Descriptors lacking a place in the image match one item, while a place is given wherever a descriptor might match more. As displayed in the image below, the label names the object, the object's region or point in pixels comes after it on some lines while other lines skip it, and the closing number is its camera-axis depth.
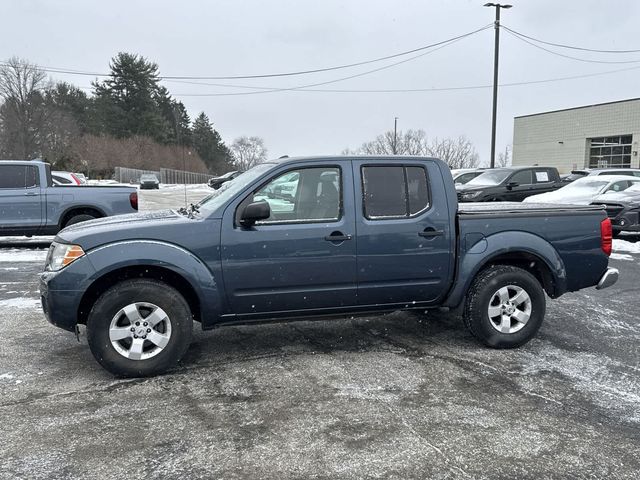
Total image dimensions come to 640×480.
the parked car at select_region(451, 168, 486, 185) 21.56
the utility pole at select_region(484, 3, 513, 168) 25.97
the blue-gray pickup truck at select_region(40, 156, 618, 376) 4.41
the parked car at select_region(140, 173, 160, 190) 49.16
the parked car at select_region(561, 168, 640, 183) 19.00
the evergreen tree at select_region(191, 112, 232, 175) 104.44
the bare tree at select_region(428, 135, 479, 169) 73.94
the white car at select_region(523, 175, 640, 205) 13.90
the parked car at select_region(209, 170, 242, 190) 34.69
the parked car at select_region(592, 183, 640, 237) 12.54
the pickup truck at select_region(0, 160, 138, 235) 10.96
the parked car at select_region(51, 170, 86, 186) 16.59
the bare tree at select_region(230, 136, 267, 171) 108.62
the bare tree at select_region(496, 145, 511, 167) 84.44
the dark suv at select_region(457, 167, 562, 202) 16.67
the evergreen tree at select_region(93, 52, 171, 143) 73.88
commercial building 49.53
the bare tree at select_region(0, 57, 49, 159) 61.06
